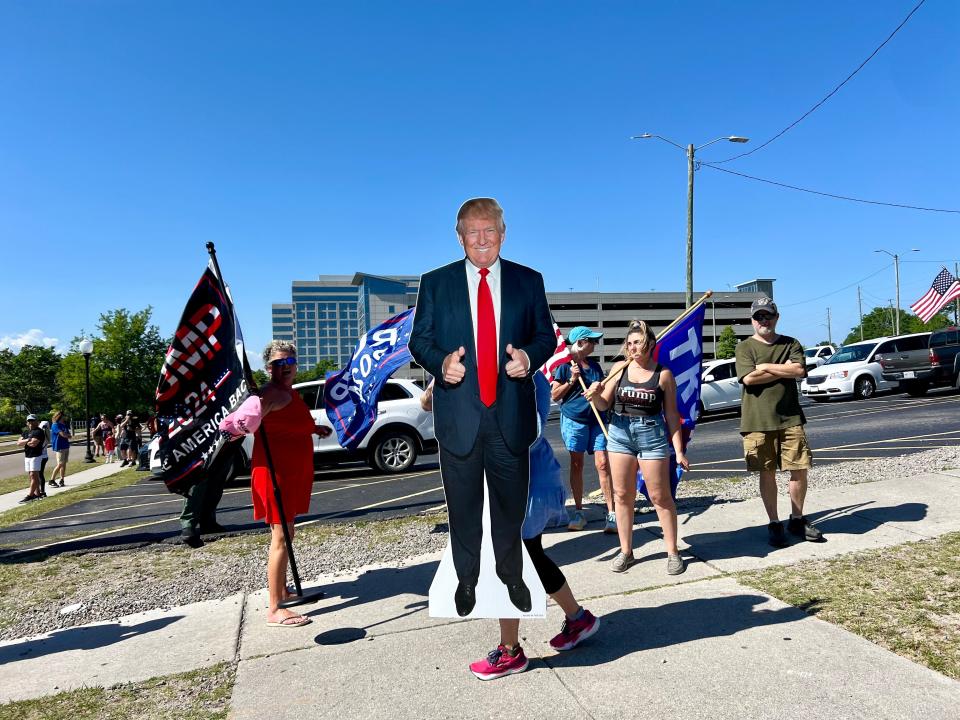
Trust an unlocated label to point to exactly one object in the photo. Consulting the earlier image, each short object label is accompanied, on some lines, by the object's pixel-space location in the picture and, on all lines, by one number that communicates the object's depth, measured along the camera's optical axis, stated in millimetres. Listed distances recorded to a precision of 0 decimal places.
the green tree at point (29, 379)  81938
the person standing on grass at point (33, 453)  13484
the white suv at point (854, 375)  20359
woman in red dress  4336
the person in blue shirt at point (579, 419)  5910
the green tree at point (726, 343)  84562
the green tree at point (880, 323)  90700
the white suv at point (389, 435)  12117
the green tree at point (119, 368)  44062
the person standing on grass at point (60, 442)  16438
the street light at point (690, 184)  21516
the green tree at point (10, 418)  68125
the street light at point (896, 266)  48178
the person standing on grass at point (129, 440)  22188
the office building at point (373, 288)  169188
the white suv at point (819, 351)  35650
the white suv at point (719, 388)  18594
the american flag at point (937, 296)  19859
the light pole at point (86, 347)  22250
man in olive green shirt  5121
